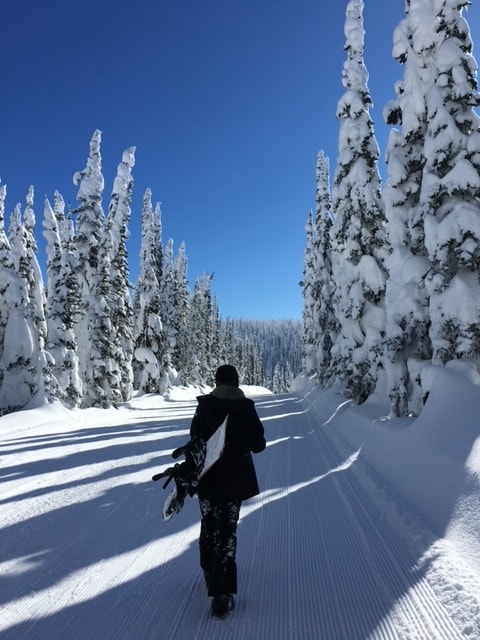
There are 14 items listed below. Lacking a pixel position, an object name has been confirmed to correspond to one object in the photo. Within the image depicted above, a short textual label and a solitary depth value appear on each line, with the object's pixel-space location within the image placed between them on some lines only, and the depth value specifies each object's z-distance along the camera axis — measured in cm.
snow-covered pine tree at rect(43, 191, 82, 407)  2127
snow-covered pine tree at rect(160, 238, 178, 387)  4609
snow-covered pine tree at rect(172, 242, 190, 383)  4869
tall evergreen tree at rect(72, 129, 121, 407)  2519
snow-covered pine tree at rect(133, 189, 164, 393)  3666
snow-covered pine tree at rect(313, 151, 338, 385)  3131
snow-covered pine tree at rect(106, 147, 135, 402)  3088
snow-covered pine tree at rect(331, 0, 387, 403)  1686
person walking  360
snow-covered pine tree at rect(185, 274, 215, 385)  5669
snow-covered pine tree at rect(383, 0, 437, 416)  1107
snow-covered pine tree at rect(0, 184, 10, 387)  2016
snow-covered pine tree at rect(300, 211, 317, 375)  4472
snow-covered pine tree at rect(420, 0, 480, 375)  910
